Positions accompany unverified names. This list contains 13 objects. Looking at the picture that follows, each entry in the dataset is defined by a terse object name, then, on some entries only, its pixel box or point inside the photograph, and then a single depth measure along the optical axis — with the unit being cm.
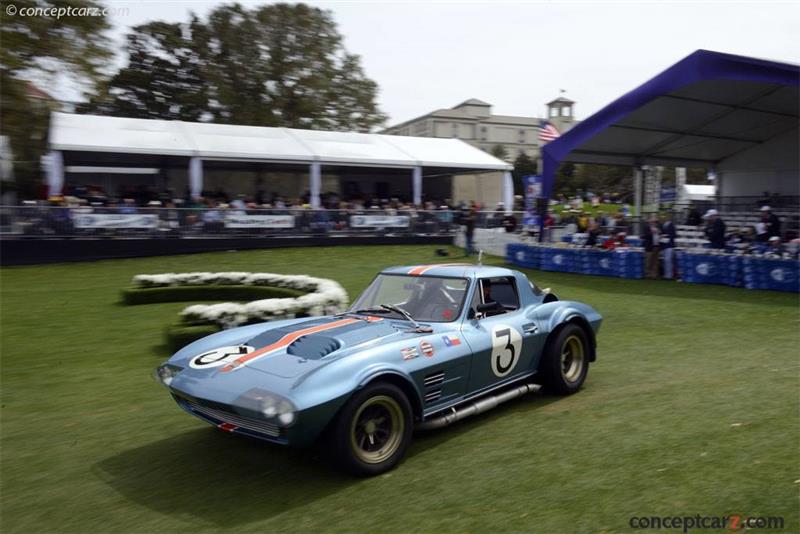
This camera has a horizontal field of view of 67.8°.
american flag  2445
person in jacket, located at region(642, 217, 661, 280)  1573
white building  9006
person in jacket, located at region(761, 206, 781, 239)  1708
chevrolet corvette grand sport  394
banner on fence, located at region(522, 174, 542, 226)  2319
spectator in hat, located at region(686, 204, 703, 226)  2298
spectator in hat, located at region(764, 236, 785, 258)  1416
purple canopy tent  1489
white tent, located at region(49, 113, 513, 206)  2164
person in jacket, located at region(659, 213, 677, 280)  1566
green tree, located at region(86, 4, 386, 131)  3766
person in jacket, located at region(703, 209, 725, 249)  1708
